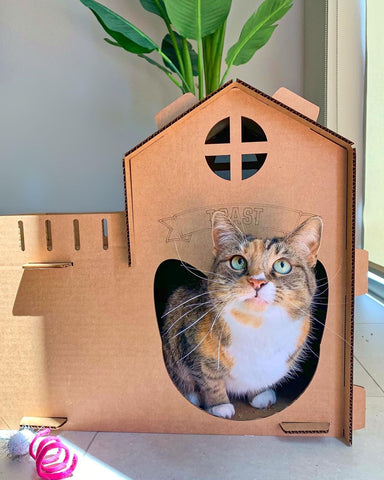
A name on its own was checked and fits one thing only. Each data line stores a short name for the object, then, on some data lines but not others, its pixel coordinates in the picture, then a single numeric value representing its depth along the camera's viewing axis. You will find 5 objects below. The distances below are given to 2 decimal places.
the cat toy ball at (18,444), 0.49
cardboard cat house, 0.49
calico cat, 0.50
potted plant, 0.91
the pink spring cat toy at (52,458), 0.46
